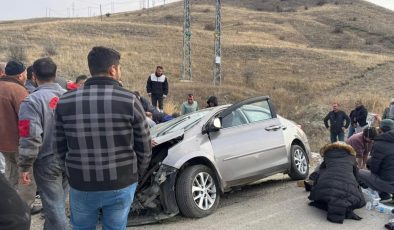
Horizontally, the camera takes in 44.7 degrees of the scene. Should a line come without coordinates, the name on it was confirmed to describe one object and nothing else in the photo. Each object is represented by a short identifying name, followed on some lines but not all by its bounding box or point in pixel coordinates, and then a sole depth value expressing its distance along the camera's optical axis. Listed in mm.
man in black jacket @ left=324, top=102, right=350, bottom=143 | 13453
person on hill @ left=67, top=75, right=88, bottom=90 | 7777
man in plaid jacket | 3330
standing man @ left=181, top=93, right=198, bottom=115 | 11530
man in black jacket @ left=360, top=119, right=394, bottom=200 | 6793
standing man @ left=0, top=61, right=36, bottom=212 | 5250
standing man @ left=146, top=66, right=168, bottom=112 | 13781
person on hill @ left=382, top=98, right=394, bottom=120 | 10609
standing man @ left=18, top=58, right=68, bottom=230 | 4461
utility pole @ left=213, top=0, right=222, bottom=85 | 24234
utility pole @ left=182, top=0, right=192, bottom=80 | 25000
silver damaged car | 6012
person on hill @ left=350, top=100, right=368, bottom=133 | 13383
